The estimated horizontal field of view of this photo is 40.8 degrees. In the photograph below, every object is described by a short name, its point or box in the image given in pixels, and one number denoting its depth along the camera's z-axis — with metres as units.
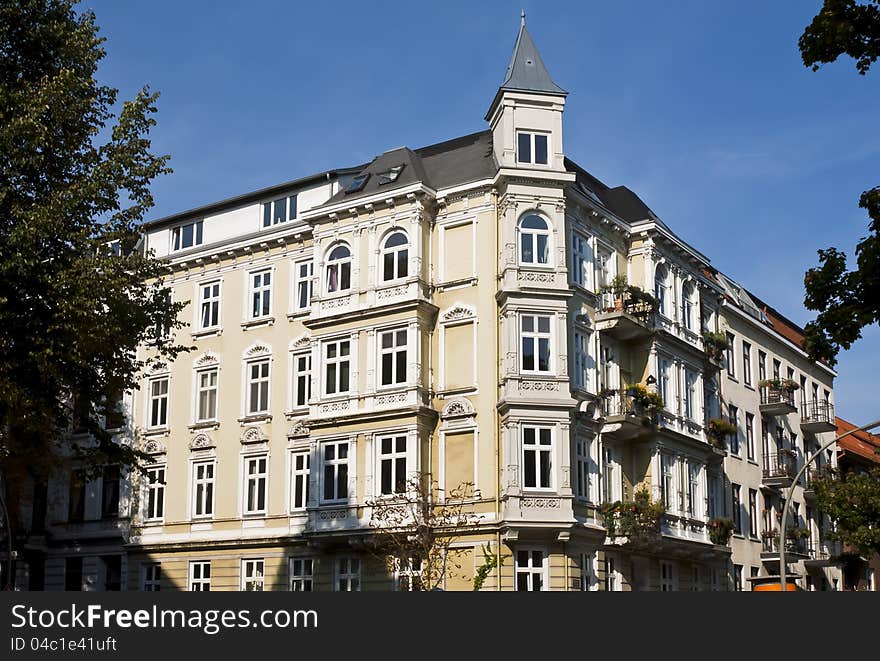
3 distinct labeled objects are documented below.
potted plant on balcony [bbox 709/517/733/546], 43.84
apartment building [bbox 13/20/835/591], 37.22
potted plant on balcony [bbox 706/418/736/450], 45.59
